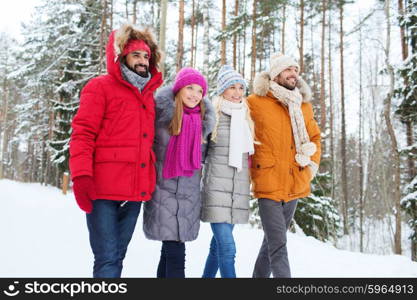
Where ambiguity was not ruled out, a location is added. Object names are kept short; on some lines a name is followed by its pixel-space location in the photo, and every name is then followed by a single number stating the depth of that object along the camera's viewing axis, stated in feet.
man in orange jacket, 10.33
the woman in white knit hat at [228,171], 10.12
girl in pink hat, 9.28
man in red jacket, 8.09
